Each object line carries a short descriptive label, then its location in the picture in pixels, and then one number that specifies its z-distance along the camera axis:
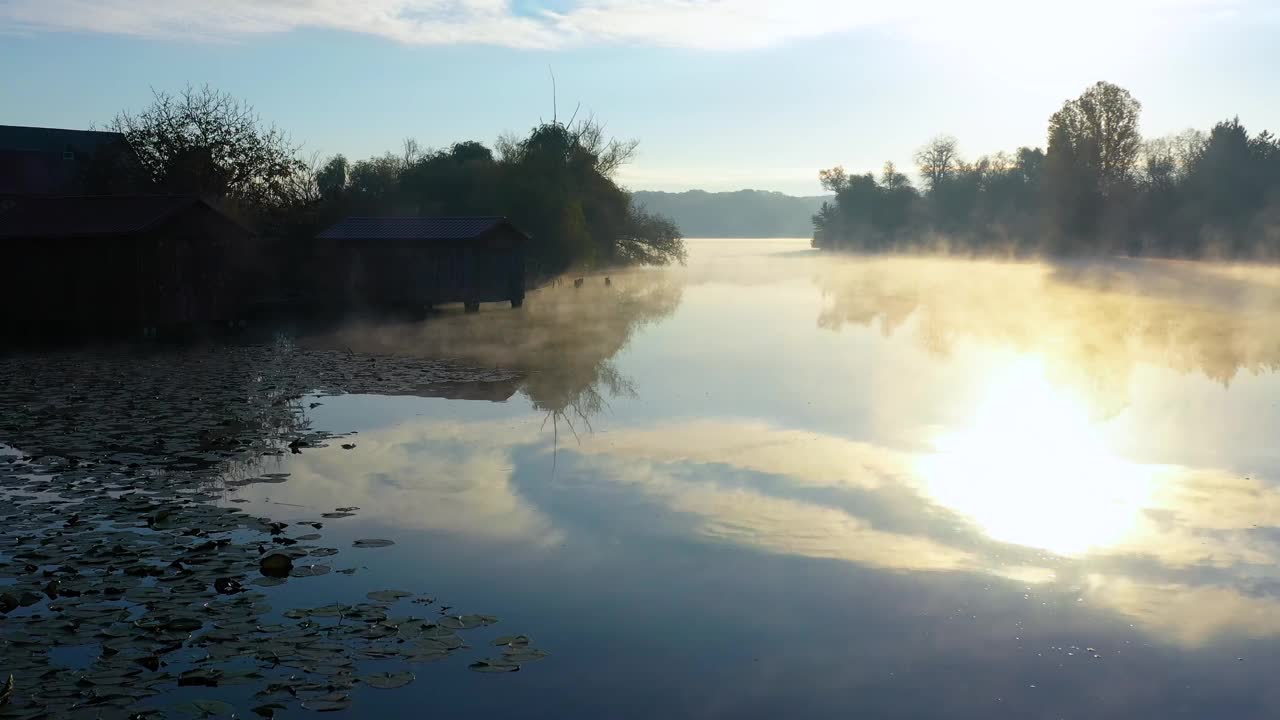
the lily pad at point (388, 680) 7.10
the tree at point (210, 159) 48.31
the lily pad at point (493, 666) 7.46
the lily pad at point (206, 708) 6.60
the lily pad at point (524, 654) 7.66
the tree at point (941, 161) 136.50
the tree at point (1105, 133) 77.56
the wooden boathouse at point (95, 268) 30.53
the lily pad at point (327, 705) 6.75
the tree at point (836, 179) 149.25
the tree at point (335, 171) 80.93
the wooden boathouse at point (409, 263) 42.84
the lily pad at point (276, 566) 9.29
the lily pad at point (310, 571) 9.35
